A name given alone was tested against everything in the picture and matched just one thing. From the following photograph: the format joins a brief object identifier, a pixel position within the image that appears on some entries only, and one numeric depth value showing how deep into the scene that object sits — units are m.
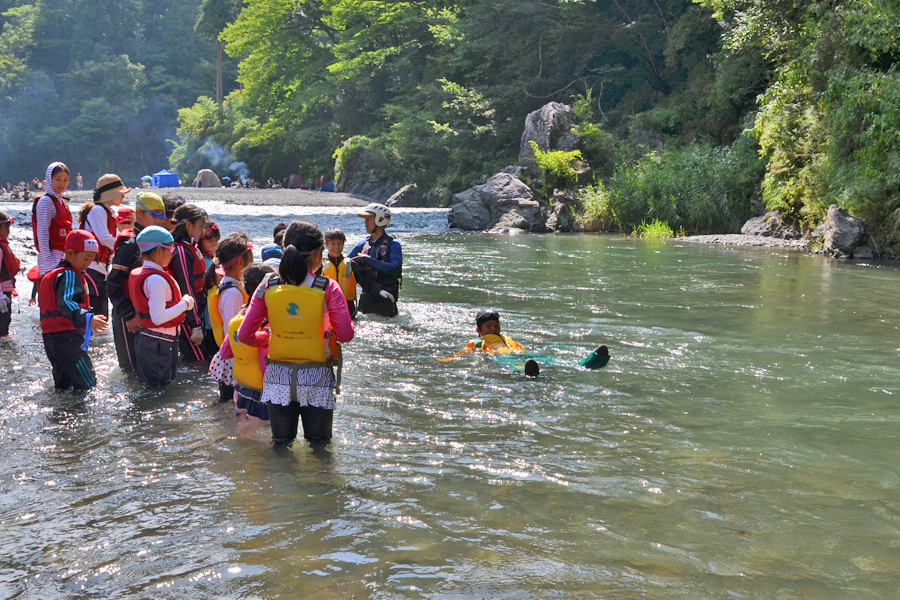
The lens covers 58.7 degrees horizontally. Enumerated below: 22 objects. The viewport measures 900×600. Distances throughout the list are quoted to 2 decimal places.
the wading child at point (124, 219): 7.66
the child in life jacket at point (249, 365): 5.24
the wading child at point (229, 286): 5.63
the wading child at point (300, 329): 4.56
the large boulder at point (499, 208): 26.64
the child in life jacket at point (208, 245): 6.82
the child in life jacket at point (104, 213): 7.16
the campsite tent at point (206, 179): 49.47
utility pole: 64.81
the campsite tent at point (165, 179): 47.06
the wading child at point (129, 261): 6.12
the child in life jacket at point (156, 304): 5.82
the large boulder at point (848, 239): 17.38
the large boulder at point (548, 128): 29.95
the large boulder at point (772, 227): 20.59
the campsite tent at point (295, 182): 49.49
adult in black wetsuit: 8.97
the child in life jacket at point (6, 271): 8.21
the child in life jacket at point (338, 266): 8.21
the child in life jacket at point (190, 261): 6.42
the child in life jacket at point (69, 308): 5.89
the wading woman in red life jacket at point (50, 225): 7.38
